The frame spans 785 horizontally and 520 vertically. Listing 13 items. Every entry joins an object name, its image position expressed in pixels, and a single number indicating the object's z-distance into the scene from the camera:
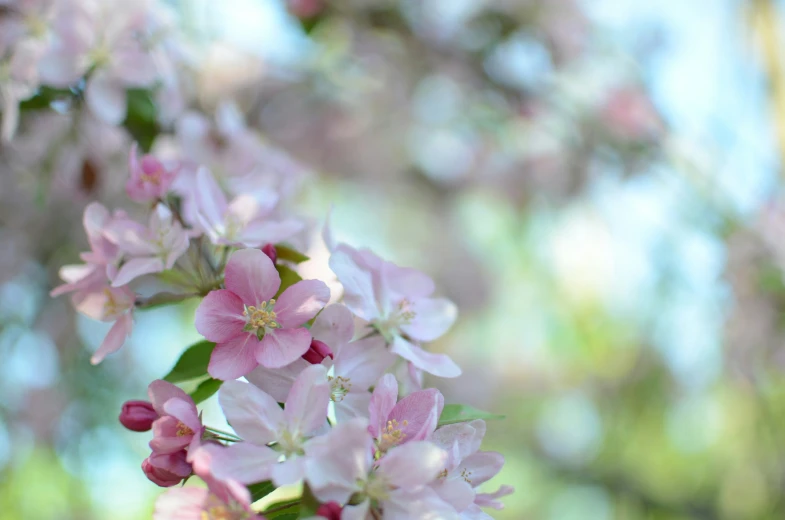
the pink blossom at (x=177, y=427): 0.45
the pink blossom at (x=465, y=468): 0.45
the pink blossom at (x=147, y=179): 0.52
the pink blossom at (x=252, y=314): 0.47
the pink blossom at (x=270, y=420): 0.45
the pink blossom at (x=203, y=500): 0.44
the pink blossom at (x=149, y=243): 0.50
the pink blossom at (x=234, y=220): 0.51
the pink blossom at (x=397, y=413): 0.46
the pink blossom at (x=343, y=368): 0.47
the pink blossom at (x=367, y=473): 0.44
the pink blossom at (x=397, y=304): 0.49
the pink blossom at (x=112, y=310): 0.50
